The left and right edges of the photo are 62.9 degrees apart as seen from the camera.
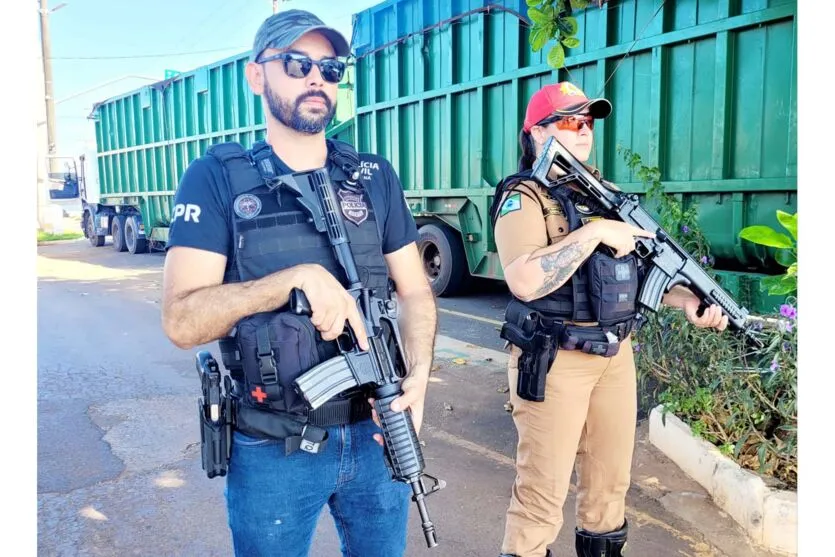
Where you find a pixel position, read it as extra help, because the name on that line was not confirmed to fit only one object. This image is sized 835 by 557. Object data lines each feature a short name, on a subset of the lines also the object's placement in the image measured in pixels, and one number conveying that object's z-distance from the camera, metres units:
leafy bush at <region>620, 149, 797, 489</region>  2.83
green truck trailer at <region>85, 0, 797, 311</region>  4.53
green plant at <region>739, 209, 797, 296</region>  3.32
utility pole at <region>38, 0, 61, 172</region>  15.91
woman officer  2.12
